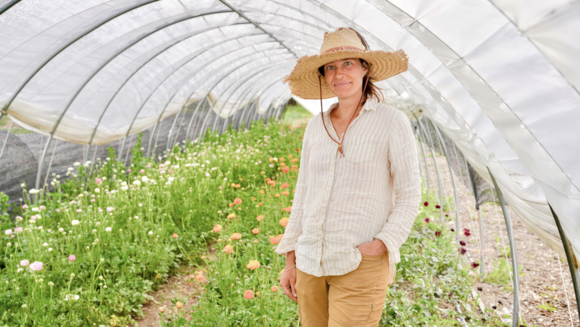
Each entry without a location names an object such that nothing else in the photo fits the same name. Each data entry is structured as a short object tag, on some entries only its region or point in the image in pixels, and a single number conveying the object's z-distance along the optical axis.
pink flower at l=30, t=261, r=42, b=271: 2.44
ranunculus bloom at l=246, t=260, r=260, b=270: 2.19
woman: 1.35
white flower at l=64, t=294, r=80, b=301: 2.49
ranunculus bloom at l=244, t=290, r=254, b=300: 2.01
